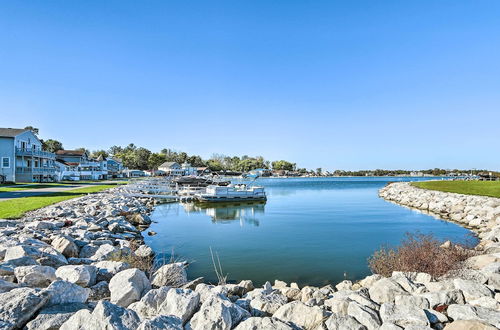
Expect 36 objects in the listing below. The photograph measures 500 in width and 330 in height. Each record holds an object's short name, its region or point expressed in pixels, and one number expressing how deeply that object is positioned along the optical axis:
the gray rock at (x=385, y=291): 5.50
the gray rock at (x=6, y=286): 4.57
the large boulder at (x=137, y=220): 18.41
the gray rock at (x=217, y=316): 3.95
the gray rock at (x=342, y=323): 4.14
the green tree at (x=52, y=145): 95.01
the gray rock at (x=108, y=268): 6.15
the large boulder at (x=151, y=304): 4.48
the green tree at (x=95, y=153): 131.35
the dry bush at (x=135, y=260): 7.85
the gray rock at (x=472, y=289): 5.17
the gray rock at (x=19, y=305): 3.54
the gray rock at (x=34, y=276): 5.23
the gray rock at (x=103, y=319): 3.40
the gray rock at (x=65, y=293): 4.15
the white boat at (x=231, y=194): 32.31
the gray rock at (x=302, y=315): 4.37
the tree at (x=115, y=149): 165.75
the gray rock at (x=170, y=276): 6.67
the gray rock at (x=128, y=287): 4.91
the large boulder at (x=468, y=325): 3.84
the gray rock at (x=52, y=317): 3.57
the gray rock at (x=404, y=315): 4.18
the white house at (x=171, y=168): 113.78
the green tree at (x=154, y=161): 121.38
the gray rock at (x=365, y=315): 4.27
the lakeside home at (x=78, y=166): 64.11
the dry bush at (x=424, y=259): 7.31
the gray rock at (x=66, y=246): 8.34
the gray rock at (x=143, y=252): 9.57
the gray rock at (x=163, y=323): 3.41
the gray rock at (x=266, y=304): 4.95
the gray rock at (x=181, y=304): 4.29
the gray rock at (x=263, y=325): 3.96
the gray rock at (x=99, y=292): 5.33
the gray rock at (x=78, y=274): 5.42
